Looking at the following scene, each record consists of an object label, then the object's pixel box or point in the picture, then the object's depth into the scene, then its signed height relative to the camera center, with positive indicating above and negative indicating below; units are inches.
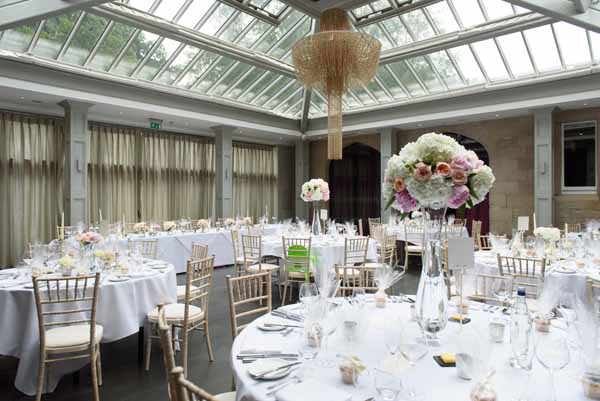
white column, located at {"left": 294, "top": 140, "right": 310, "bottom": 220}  561.9 +42.4
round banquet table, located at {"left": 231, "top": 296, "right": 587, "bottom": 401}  60.0 -30.0
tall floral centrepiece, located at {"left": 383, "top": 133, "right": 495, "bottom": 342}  81.2 +2.4
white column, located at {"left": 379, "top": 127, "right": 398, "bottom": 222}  472.7 +68.4
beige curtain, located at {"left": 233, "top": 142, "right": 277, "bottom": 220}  546.1 +30.5
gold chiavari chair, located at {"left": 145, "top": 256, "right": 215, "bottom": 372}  137.9 -42.5
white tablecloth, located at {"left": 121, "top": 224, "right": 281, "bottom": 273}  310.5 -37.1
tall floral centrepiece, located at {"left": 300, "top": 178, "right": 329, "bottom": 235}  274.2 +6.6
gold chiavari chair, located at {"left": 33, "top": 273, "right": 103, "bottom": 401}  116.8 -41.8
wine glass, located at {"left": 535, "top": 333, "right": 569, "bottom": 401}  64.5 -25.7
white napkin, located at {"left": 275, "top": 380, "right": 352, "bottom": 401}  60.1 -30.1
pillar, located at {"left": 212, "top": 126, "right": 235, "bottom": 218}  454.6 +33.3
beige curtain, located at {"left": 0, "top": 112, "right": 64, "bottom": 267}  356.8 +19.3
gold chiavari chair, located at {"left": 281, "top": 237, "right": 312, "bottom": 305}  216.5 -34.8
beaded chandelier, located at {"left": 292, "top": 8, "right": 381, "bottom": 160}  204.8 +76.1
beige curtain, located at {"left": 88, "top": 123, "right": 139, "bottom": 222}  410.3 +30.0
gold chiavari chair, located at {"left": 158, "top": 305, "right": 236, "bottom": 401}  53.9 -24.9
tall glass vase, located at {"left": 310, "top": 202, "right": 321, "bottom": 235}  280.6 -19.2
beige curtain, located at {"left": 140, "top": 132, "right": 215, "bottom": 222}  453.4 +29.8
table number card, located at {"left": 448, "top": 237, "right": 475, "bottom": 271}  90.7 -12.3
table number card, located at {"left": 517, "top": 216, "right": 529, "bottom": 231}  212.0 -12.5
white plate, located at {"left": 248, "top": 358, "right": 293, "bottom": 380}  67.8 -30.0
